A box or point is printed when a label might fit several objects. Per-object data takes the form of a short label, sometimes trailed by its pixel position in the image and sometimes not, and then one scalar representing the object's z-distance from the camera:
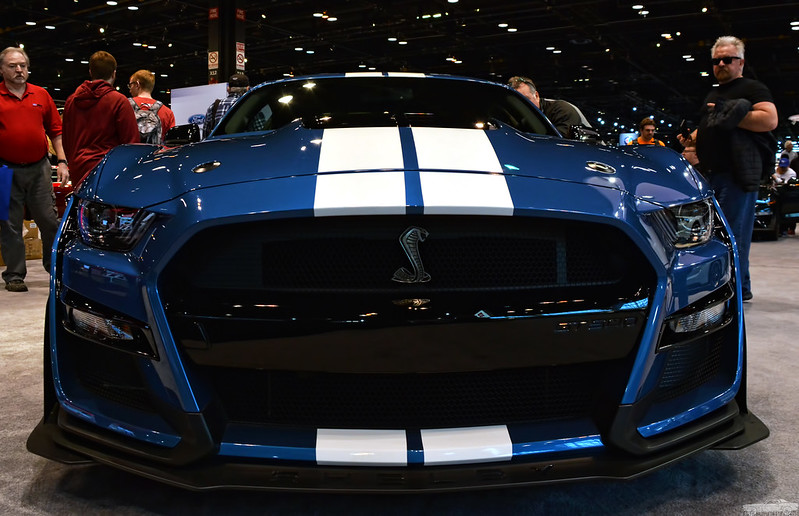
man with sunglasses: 3.63
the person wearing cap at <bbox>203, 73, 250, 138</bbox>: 4.15
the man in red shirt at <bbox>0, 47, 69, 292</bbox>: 4.31
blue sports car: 1.23
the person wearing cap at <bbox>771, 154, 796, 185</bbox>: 11.03
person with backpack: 4.68
